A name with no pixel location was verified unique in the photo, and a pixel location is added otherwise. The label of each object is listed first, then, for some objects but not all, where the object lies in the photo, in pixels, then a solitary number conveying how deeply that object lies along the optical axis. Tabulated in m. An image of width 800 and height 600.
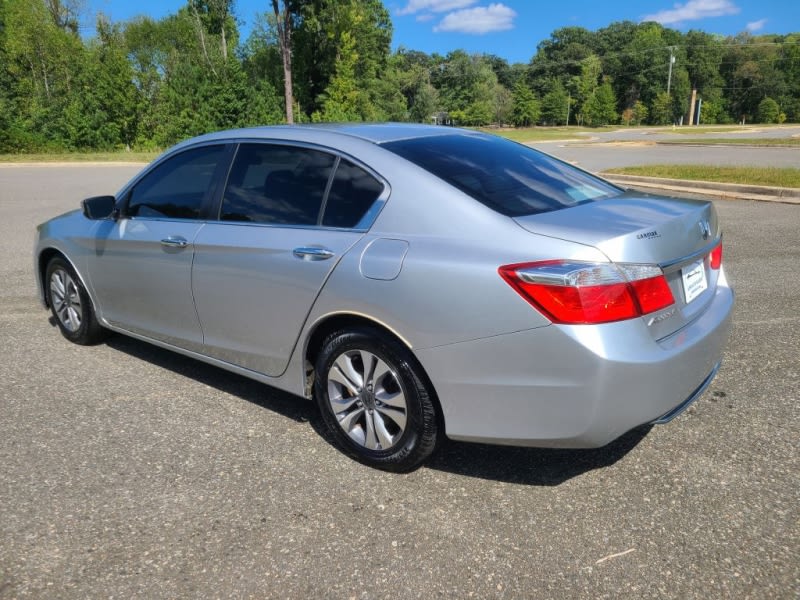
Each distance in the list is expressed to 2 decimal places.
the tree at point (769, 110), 102.94
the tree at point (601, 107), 102.05
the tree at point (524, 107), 97.81
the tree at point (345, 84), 50.25
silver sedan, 2.51
